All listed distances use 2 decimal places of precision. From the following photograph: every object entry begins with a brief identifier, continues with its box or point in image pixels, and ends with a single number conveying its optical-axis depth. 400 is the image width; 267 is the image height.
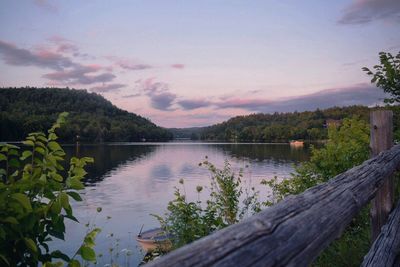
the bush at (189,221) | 5.64
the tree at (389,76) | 6.52
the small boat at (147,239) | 11.68
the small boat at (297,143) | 122.61
